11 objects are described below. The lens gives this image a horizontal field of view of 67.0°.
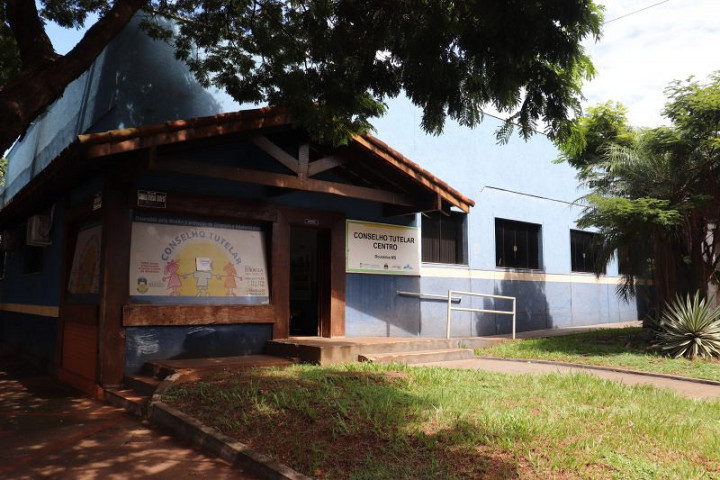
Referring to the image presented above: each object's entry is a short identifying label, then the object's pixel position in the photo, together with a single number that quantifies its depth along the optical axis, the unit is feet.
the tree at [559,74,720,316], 32.22
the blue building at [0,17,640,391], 25.12
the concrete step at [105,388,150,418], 21.06
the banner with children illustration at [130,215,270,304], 26.14
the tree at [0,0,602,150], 15.67
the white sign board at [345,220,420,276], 33.60
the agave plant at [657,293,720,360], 30.32
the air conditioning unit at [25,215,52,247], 33.17
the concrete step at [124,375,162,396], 22.55
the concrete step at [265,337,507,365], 26.35
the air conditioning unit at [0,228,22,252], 41.39
